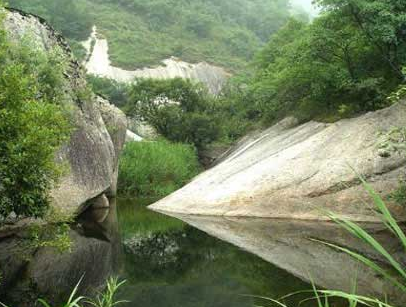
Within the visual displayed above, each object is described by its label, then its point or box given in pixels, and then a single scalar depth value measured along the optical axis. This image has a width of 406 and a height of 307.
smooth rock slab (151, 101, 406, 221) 17.95
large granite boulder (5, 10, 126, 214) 19.27
